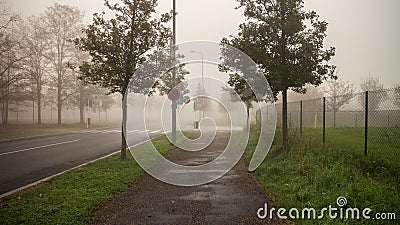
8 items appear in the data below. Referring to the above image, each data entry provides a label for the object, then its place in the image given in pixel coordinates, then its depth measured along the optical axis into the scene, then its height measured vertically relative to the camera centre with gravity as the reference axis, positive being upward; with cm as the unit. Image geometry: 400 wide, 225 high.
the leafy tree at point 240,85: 1319 +88
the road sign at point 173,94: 1838 +73
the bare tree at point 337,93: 1320 +46
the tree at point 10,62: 2830 +388
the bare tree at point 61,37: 3784 +762
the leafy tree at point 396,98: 877 +28
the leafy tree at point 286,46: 1185 +214
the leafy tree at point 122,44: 1150 +207
